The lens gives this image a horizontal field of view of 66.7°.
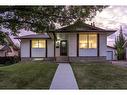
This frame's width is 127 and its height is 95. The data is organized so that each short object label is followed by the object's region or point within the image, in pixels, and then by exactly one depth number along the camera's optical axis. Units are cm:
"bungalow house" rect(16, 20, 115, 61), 950
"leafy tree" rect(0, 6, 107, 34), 564
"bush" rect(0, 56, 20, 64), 1214
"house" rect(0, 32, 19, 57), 1614
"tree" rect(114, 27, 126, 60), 1542
